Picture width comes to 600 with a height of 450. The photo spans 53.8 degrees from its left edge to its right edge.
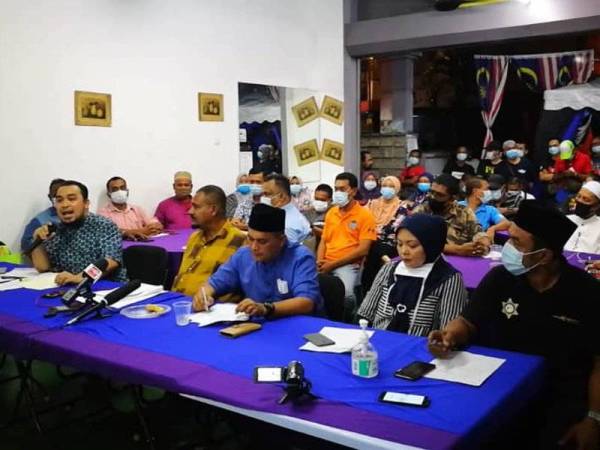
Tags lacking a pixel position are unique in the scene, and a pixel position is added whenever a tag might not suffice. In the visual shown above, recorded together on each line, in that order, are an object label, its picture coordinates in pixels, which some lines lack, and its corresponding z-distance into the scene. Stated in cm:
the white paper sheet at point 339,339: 217
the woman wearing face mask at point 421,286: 257
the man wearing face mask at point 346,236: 461
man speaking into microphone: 362
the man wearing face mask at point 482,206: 507
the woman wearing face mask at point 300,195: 711
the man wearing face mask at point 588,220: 434
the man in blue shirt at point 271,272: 276
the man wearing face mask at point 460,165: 1022
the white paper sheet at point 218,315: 254
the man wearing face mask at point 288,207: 448
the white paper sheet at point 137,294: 287
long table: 162
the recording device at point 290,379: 177
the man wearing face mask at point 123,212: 559
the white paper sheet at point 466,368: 187
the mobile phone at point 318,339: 222
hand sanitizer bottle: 191
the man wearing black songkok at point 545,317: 208
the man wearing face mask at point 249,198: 583
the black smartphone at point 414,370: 189
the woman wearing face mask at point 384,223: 454
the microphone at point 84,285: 277
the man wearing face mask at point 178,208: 611
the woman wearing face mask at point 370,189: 734
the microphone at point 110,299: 262
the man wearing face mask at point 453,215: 425
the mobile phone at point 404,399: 170
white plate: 268
